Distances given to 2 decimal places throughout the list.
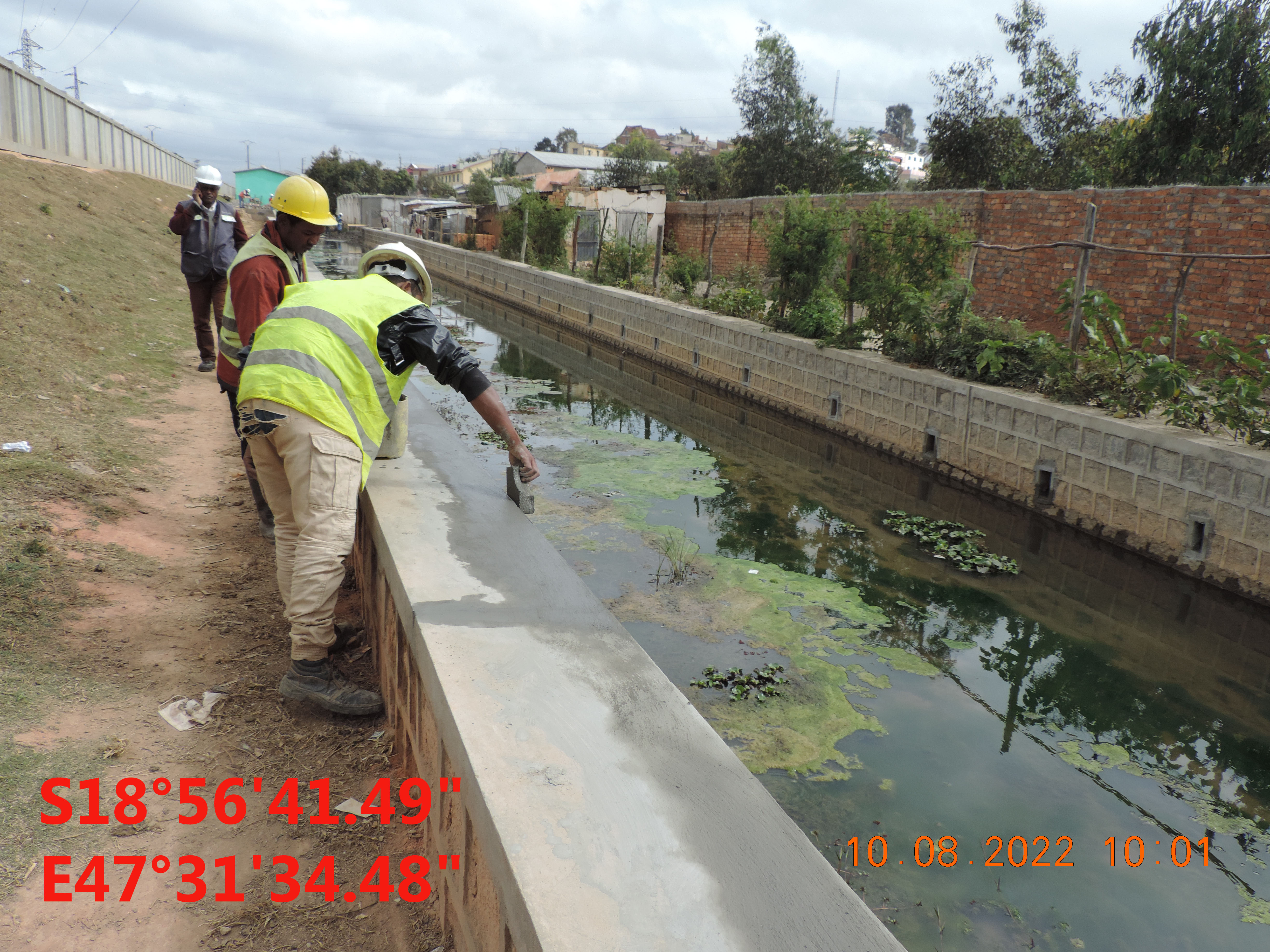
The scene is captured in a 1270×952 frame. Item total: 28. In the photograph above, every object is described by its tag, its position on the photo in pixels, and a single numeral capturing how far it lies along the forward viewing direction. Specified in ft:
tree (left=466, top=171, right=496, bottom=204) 136.87
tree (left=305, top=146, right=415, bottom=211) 205.67
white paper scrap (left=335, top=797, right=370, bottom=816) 8.64
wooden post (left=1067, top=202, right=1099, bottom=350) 24.27
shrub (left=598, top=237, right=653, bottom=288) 54.95
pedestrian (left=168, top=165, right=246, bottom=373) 20.29
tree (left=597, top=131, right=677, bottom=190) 123.44
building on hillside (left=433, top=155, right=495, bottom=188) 309.22
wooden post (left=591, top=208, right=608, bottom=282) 56.13
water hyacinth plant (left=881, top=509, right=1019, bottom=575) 20.38
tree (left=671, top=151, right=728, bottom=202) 105.19
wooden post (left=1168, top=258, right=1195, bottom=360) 21.06
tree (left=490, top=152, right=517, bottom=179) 218.18
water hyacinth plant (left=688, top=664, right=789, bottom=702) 14.32
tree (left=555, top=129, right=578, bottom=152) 317.63
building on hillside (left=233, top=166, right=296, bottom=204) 247.50
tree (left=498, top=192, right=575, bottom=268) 66.69
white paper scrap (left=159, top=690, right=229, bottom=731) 9.25
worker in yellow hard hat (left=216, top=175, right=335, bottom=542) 11.69
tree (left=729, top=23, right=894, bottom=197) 92.07
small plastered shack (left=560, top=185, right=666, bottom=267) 69.21
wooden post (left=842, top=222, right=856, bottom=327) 31.60
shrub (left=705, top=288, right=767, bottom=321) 40.32
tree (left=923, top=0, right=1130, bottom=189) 63.26
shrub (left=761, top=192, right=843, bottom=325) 33.96
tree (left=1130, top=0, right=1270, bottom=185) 45.70
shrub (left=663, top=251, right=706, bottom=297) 47.44
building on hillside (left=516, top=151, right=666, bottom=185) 193.67
